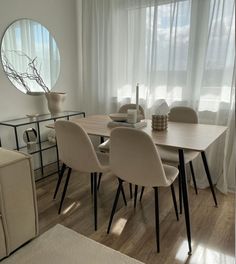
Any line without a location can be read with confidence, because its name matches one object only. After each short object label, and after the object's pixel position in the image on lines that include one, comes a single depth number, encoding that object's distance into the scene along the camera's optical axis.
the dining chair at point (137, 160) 1.50
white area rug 1.61
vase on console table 2.93
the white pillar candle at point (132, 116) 2.04
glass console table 2.57
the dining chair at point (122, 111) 2.48
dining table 1.63
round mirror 2.64
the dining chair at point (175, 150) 2.11
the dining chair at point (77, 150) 1.81
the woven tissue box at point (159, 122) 1.99
